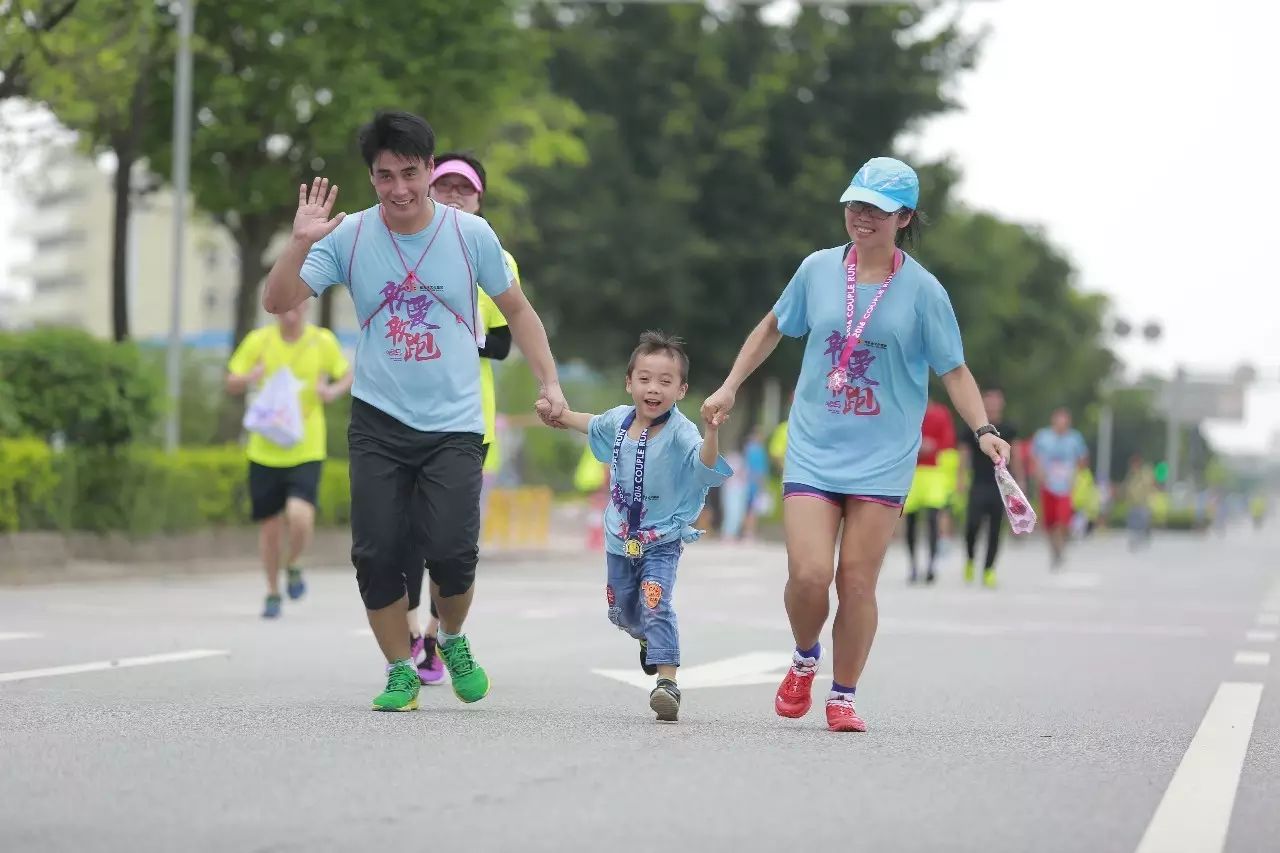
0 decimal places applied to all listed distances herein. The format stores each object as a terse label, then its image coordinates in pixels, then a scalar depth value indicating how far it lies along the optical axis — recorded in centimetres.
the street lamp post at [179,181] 2408
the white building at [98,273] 12369
